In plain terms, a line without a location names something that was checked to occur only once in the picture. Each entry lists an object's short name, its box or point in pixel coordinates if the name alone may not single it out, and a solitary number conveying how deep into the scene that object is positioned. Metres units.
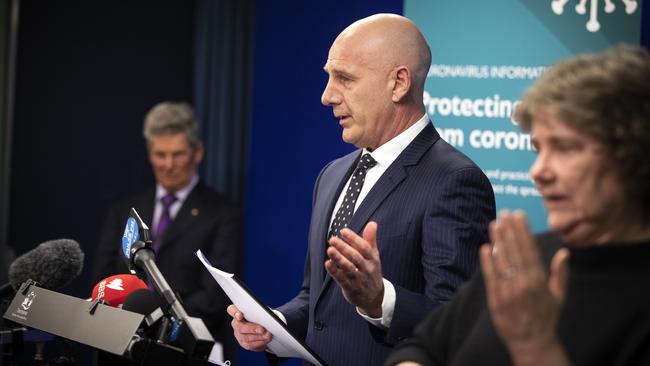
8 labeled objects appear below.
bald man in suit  2.53
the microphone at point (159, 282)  1.85
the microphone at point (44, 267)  2.39
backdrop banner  3.91
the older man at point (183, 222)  4.87
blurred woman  1.53
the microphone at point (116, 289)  2.35
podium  1.91
